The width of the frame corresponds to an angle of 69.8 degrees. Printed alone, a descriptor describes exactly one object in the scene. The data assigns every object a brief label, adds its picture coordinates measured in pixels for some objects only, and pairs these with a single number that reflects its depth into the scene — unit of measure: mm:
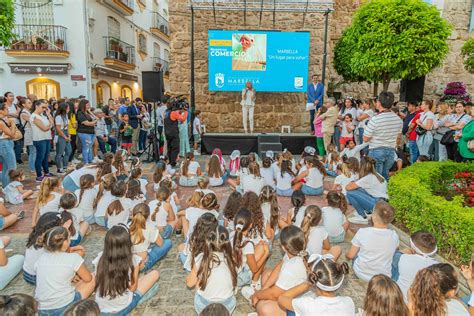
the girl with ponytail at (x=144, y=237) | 3373
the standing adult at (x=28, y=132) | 6898
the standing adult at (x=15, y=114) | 7500
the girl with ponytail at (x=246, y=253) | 3068
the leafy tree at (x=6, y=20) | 8289
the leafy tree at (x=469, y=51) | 12062
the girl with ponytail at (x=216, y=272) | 2658
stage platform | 10469
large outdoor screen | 10984
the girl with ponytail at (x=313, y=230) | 3436
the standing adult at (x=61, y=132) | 7273
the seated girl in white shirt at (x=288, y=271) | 2613
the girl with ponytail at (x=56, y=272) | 2609
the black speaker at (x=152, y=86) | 8828
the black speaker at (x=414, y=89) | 11516
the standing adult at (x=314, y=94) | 10343
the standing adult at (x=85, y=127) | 7691
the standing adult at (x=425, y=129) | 6980
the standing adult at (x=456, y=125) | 6609
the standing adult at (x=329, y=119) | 9023
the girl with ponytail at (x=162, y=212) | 4289
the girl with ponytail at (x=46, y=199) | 4301
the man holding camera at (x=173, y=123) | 8273
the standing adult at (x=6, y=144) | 5959
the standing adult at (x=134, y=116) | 9633
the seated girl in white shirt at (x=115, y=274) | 2605
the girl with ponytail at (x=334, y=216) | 4168
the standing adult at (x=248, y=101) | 10680
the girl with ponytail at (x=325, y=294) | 2123
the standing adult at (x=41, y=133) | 6645
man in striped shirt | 5102
